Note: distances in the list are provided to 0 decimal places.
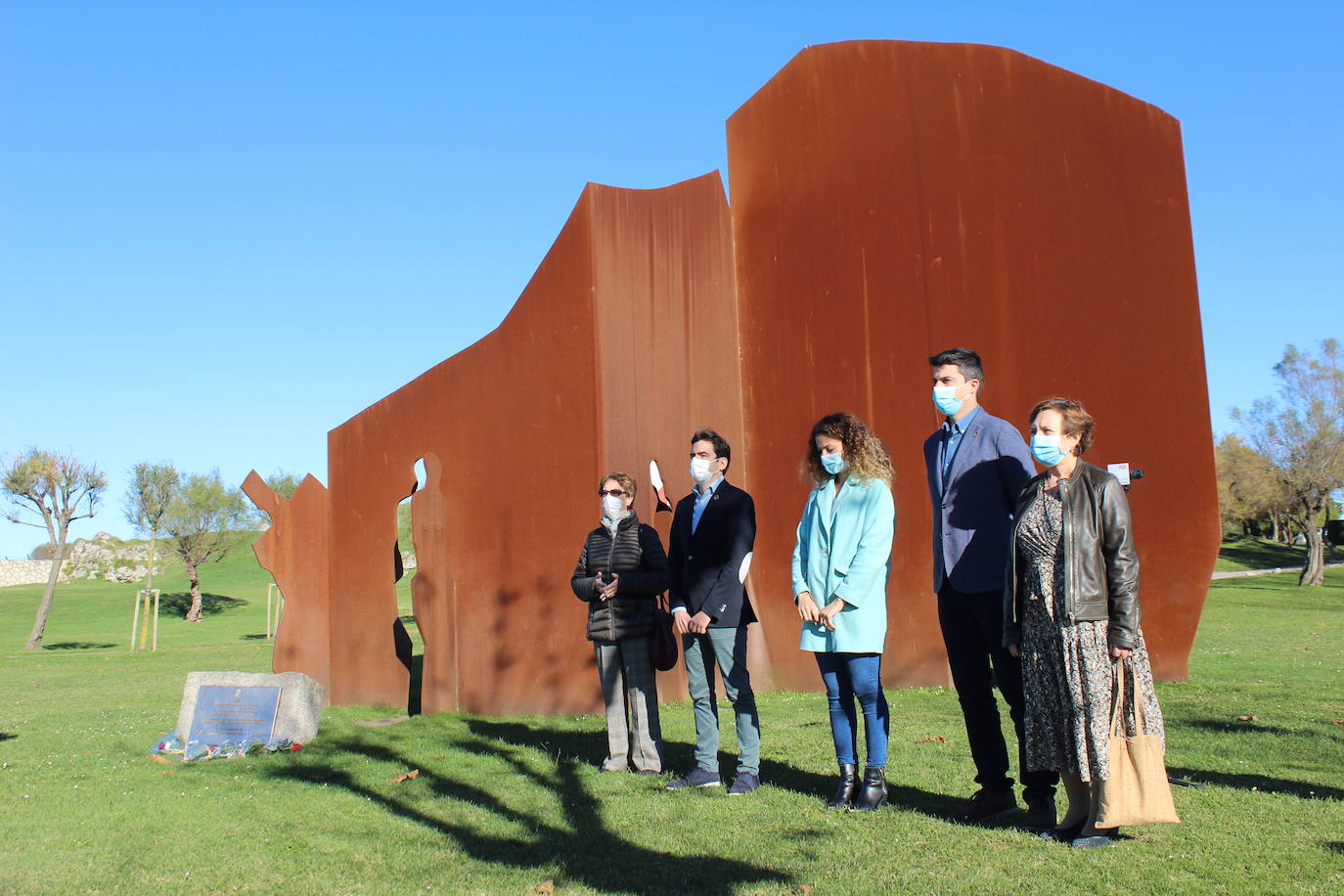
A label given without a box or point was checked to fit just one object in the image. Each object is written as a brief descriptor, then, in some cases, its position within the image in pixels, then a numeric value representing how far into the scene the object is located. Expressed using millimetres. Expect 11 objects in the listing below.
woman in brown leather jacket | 3443
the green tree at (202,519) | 39094
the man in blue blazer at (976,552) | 3996
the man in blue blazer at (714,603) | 4855
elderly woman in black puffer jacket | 5418
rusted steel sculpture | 7531
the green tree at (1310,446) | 29891
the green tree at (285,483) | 53406
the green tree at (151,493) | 37750
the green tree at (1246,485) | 32031
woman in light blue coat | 4211
